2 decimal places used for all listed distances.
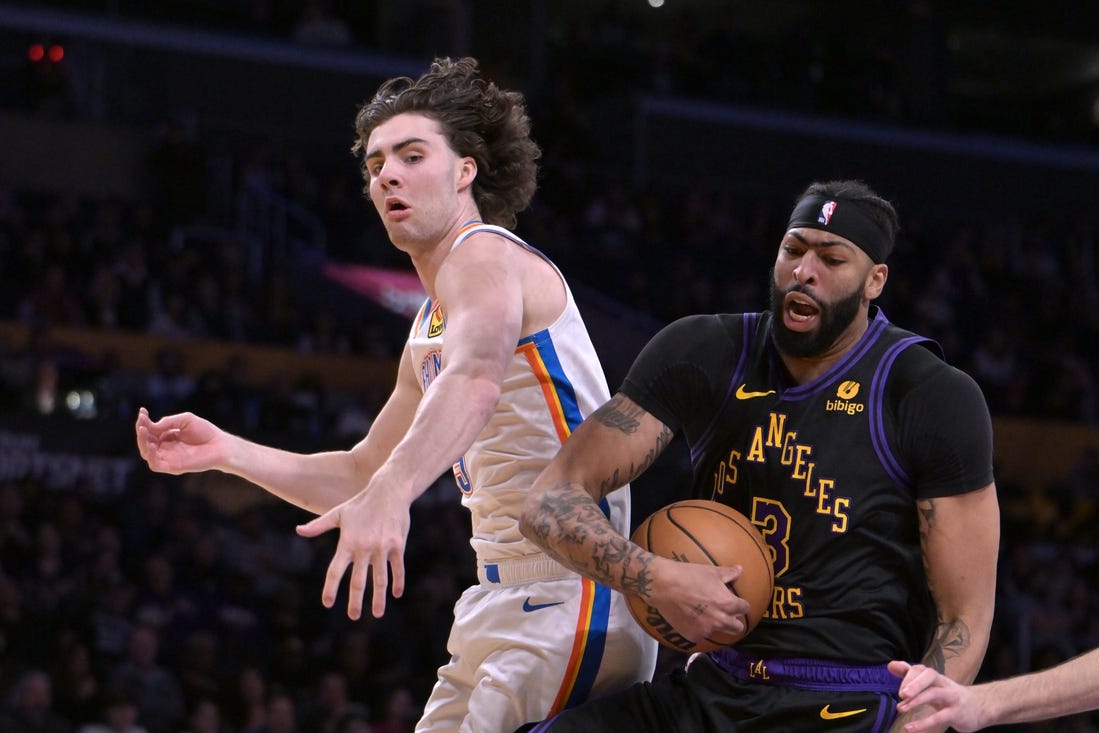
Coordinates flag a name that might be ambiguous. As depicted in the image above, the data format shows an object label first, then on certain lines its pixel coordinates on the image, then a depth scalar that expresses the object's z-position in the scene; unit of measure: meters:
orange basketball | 4.00
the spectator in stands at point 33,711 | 9.54
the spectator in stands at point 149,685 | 10.20
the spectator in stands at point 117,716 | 9.70
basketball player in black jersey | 4.06
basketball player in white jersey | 4.19
